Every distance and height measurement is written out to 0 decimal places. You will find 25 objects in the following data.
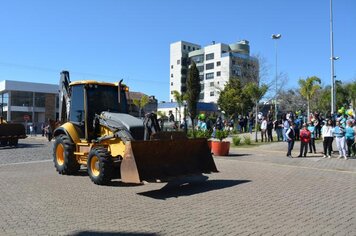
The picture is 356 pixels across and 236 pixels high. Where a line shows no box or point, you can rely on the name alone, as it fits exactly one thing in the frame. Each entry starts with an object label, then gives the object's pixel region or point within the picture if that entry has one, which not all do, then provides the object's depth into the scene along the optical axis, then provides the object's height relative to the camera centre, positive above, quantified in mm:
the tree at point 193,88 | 54156 +5655
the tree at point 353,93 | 57875 +5331
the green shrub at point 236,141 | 22531 -726
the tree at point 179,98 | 66600 +5213
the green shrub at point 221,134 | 18844 -270
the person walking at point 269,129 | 24969 -42
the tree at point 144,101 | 61875 +4422
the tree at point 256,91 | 27969 +2704
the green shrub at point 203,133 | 20250 -239
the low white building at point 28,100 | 62719 +4706
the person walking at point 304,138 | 17625 -438
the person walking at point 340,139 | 16953 -468
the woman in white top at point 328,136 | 17058 -342
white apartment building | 103400 +19188
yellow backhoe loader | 9570 -386
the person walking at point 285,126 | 21491 +131
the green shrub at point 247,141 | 22891 -740
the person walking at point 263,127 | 24672 +85
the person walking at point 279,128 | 24944 +21
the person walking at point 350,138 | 17219 -430
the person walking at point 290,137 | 17539 -416
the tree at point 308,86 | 37000 +4036
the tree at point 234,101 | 45125 +3176
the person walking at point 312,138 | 19006 -480
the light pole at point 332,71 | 30258 +4403
